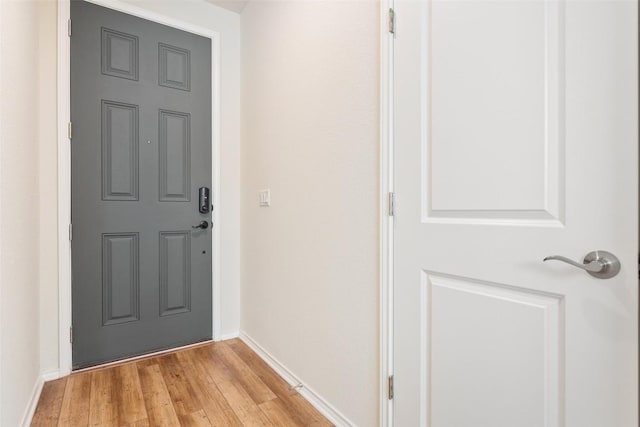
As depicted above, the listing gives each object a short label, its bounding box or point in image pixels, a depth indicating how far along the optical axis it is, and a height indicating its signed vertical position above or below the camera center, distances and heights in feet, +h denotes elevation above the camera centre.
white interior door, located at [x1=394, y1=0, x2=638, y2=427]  2.48 +0.02
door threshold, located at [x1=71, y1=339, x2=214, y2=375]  6.98 -3.28
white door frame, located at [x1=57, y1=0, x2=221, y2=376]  6.68 +0.46
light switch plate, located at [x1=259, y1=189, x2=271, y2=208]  7.41 +0.33
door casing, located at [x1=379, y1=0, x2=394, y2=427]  4.22 -0.07
